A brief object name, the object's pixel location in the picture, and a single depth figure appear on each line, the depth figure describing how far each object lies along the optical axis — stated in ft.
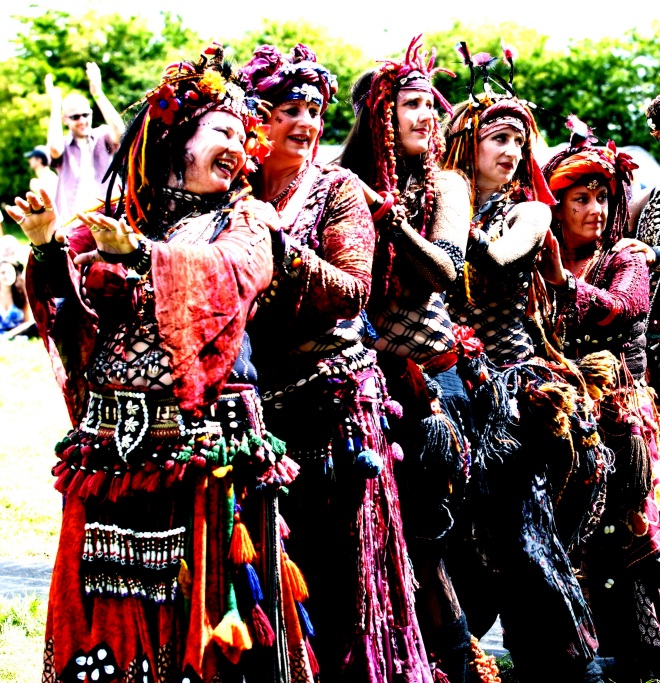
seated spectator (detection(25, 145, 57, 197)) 80.42
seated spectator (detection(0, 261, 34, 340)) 77.30
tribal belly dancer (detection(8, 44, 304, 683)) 19.99
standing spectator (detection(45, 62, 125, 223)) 63.57
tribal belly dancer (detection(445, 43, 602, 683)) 29.43
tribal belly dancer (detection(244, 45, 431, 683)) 24.57
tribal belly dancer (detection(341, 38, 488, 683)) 27.40
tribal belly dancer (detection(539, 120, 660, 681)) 33.53
